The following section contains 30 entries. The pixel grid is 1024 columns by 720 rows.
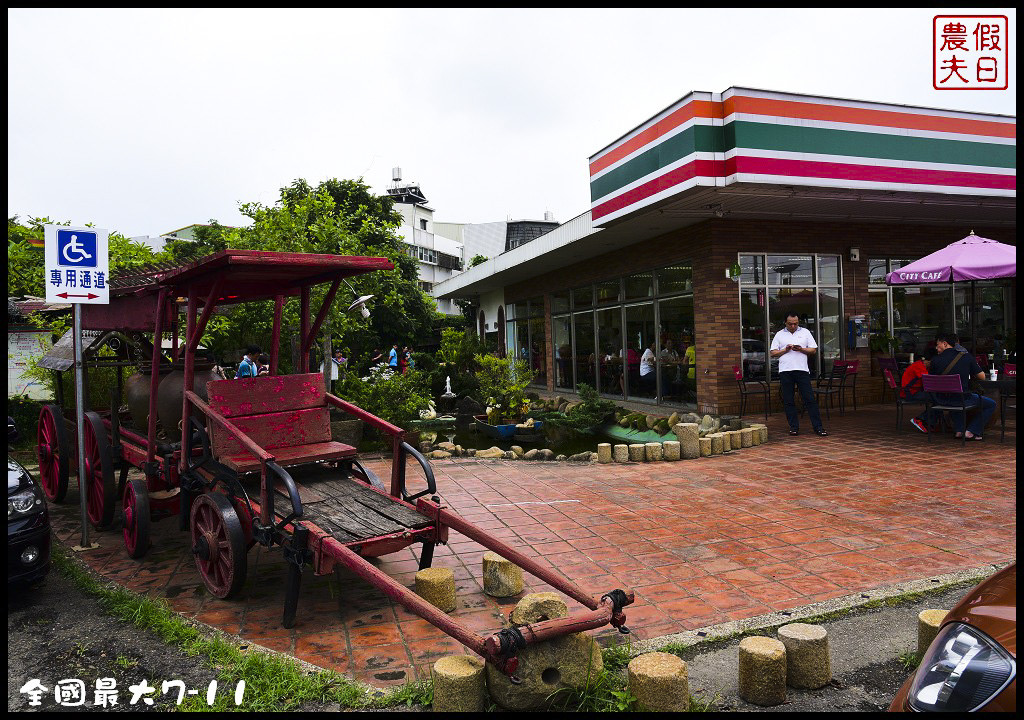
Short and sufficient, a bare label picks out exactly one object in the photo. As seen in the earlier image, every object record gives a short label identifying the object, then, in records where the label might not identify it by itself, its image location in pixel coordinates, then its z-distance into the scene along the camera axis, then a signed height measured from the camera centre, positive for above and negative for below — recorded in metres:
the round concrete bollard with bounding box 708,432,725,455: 8.67 -1.31
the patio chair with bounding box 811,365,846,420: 10.73 -0.85
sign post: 5.27 +0.69
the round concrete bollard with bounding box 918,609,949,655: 3.08 -1.32
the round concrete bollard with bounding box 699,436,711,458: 8.61 -1.34
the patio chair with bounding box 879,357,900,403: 10.33 -0.48
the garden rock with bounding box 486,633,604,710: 2.87 -1.39
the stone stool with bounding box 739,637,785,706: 2.94 -1.44
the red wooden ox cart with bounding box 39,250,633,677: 3.83 -0.80
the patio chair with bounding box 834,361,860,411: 11.00 -0.74
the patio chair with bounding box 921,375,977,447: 8.01 -0.72
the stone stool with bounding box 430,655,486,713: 2.81 -1.39
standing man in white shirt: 9.41 -0.39
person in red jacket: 9.04 -0.67
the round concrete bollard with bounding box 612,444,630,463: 8.45 -1.36
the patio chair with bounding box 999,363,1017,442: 8.41 -0.73
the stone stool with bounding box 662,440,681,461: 8.48 -1.34
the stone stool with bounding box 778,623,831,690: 3.04 -1.43
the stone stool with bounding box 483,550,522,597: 4.21 -1.42
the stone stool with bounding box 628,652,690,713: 2.80 -1.41
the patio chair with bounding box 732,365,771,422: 11.05 -0.85
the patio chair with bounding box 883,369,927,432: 9.22 -0.83
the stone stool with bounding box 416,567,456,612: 3.93 -1.37
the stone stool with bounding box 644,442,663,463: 8.46 -1.37
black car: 4.13 -1.04
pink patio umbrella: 8.28 +0.82
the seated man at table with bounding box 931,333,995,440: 8.34 -0.50
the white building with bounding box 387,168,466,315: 49.10 +8.05
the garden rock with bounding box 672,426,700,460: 8.50 -1.26
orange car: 1.84 -0.93
